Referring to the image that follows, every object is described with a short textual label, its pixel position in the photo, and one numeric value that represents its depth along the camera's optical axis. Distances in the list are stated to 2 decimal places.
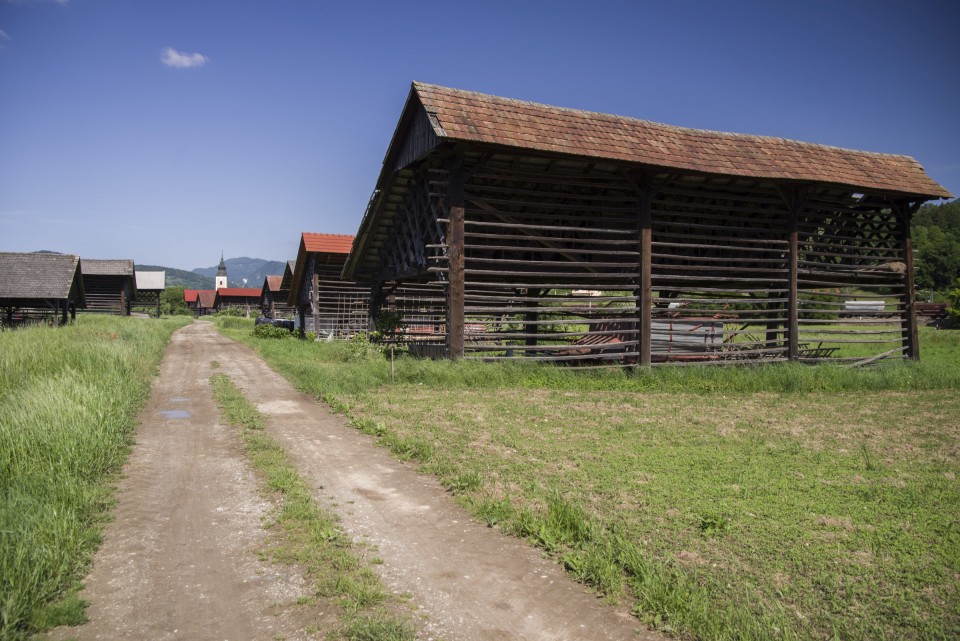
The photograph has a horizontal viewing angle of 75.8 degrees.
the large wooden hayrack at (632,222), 13.70
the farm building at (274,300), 58.91
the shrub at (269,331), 32.62
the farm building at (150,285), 71.56
